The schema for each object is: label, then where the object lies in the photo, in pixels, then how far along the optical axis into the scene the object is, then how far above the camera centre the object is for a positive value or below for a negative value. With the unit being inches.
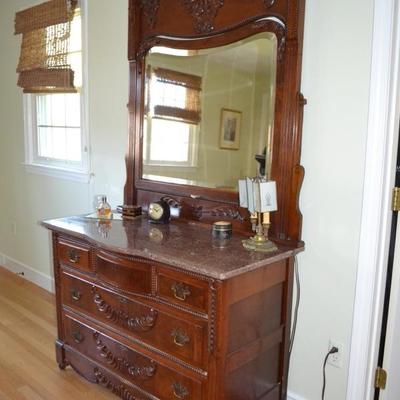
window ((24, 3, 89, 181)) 119.0 +3.3
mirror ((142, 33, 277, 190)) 74.5 +6.0
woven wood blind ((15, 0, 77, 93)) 118.6 +27.6
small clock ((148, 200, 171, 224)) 85.9 -14.9
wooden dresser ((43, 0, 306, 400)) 63.6 -17.4
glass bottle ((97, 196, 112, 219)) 90.9 -15.8
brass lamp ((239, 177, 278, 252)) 66.4 -10.2
